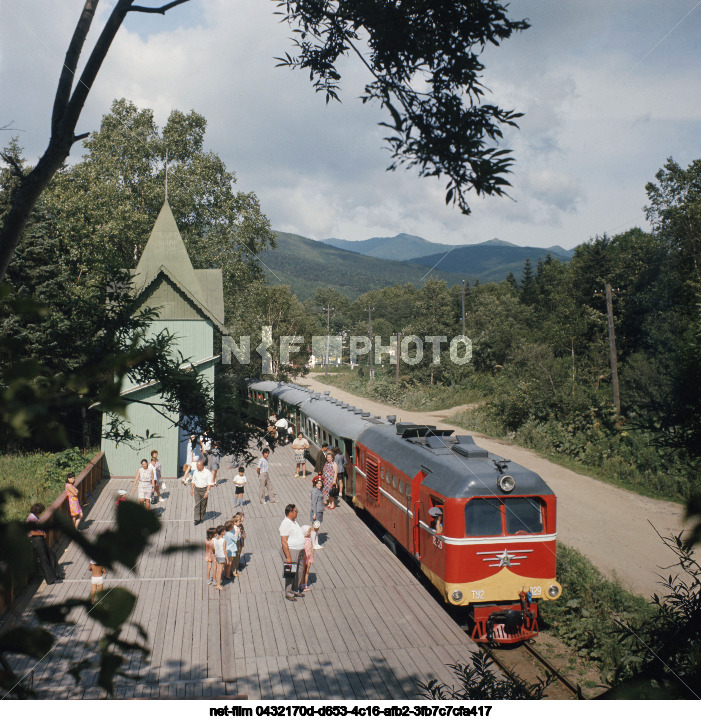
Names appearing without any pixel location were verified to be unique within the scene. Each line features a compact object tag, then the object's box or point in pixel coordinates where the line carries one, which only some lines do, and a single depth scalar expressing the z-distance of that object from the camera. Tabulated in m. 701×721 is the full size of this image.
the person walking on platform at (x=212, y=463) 20.14
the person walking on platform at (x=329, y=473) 17.61
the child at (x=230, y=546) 12.05
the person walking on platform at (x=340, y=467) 19.12
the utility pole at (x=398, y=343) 53.21
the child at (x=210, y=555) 11.80
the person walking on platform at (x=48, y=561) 10.19
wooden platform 8.20
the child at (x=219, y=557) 11.69
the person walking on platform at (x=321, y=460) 18.35
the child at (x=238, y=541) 12.55
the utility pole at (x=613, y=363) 26.97
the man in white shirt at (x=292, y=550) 11.48
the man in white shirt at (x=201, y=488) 15.39
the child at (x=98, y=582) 9.62
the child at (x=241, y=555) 12.79
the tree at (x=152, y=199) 31.72
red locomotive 10.23
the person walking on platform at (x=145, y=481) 15.52
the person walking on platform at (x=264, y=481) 18.23
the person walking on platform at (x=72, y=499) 13.59
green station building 21.56
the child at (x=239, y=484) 17.62
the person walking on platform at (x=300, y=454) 22.94
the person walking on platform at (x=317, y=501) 15.47
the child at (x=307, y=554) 11.84
